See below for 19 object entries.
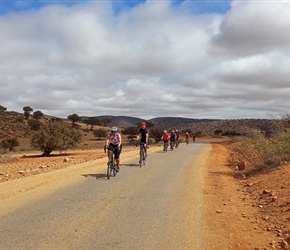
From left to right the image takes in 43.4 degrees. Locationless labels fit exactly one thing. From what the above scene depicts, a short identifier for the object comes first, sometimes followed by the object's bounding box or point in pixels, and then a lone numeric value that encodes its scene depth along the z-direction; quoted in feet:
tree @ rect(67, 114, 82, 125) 361.69
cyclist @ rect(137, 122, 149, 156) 62.82
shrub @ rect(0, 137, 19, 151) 177.90
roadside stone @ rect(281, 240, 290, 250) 20.90
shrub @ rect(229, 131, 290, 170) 53.26
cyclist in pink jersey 47.32
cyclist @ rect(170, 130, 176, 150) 114.81
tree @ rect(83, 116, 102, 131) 378.94
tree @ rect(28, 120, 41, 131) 249.86
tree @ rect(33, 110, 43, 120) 325.23
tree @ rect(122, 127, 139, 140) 289.74
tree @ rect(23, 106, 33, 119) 334.81
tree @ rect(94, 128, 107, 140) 288.10
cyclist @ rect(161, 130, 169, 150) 101.91
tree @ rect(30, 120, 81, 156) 130.41
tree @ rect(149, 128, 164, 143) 244.22
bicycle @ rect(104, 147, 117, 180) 45.43
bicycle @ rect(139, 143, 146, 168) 61.48
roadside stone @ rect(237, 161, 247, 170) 61.93
